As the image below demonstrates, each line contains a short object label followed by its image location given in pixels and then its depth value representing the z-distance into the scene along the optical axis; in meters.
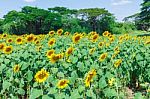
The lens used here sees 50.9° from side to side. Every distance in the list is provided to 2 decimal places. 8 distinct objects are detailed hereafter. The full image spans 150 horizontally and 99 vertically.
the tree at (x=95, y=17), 27.23
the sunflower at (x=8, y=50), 2.37
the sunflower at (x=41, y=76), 1.64
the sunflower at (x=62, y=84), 1.52
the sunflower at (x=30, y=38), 2.79
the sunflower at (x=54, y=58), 2.03
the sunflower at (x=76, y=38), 2.63
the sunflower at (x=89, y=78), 1.52
